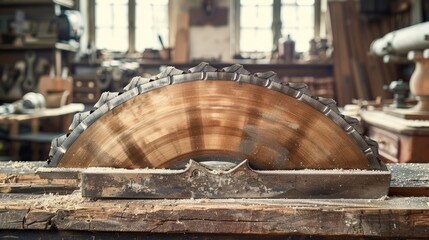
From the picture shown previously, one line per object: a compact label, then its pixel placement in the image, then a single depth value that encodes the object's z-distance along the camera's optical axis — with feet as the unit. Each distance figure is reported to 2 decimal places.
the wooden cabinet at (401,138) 8.39
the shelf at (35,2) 22.59
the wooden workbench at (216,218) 3.07
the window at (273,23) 23.62
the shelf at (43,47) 22.17
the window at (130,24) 24.12
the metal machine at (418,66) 9.34
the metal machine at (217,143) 3.37
